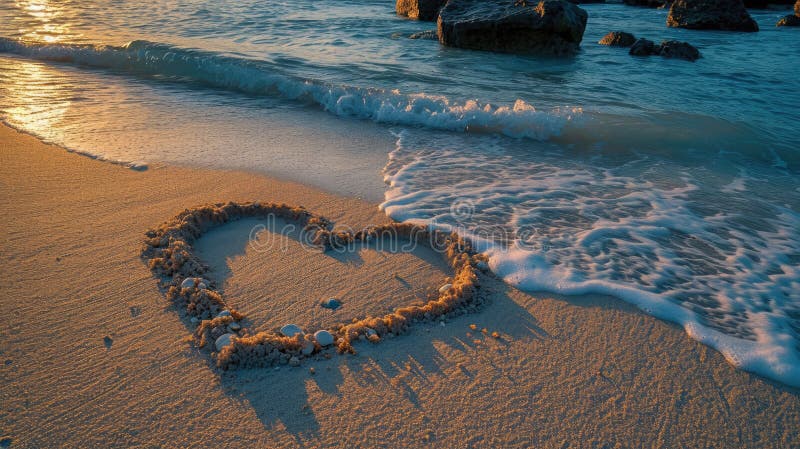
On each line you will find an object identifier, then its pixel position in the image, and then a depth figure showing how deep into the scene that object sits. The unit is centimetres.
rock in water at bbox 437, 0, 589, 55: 866
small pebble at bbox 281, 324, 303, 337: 206
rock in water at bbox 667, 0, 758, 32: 1149
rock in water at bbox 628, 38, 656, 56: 880
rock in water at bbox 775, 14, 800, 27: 1226
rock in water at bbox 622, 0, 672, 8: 1598
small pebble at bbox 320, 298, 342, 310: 227
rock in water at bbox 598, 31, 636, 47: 971
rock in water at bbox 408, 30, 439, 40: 995
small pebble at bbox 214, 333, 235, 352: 193
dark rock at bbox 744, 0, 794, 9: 1623
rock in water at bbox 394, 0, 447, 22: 1250
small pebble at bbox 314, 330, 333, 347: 200
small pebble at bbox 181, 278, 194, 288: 227
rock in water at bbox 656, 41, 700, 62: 848
